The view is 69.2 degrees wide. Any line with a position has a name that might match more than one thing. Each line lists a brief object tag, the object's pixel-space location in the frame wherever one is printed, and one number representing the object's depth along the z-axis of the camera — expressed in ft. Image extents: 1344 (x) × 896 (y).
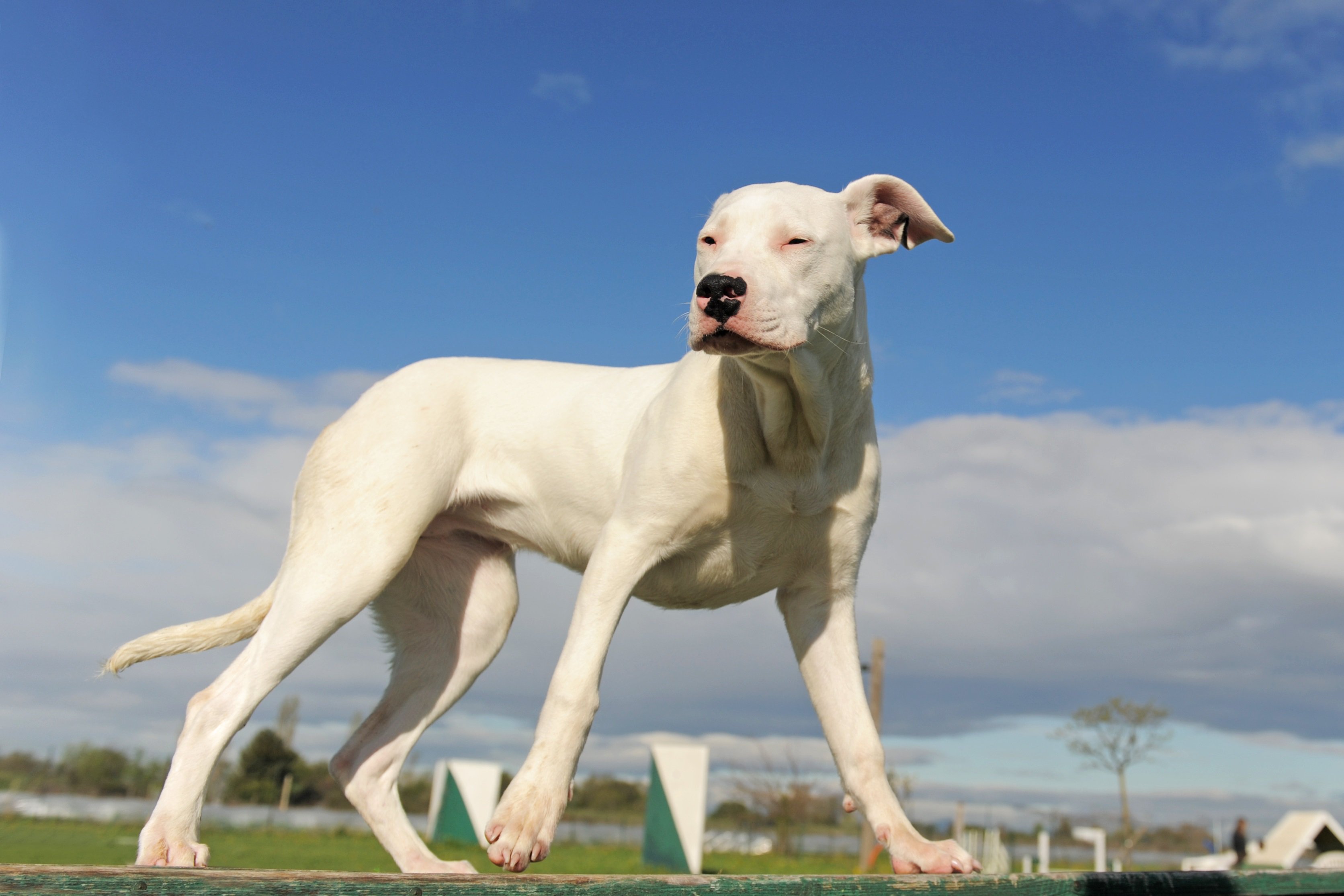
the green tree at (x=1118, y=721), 115.24
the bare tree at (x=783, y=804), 97.30
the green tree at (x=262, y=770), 118.01
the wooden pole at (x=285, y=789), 120.37
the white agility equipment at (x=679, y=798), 51.26
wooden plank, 5.41
